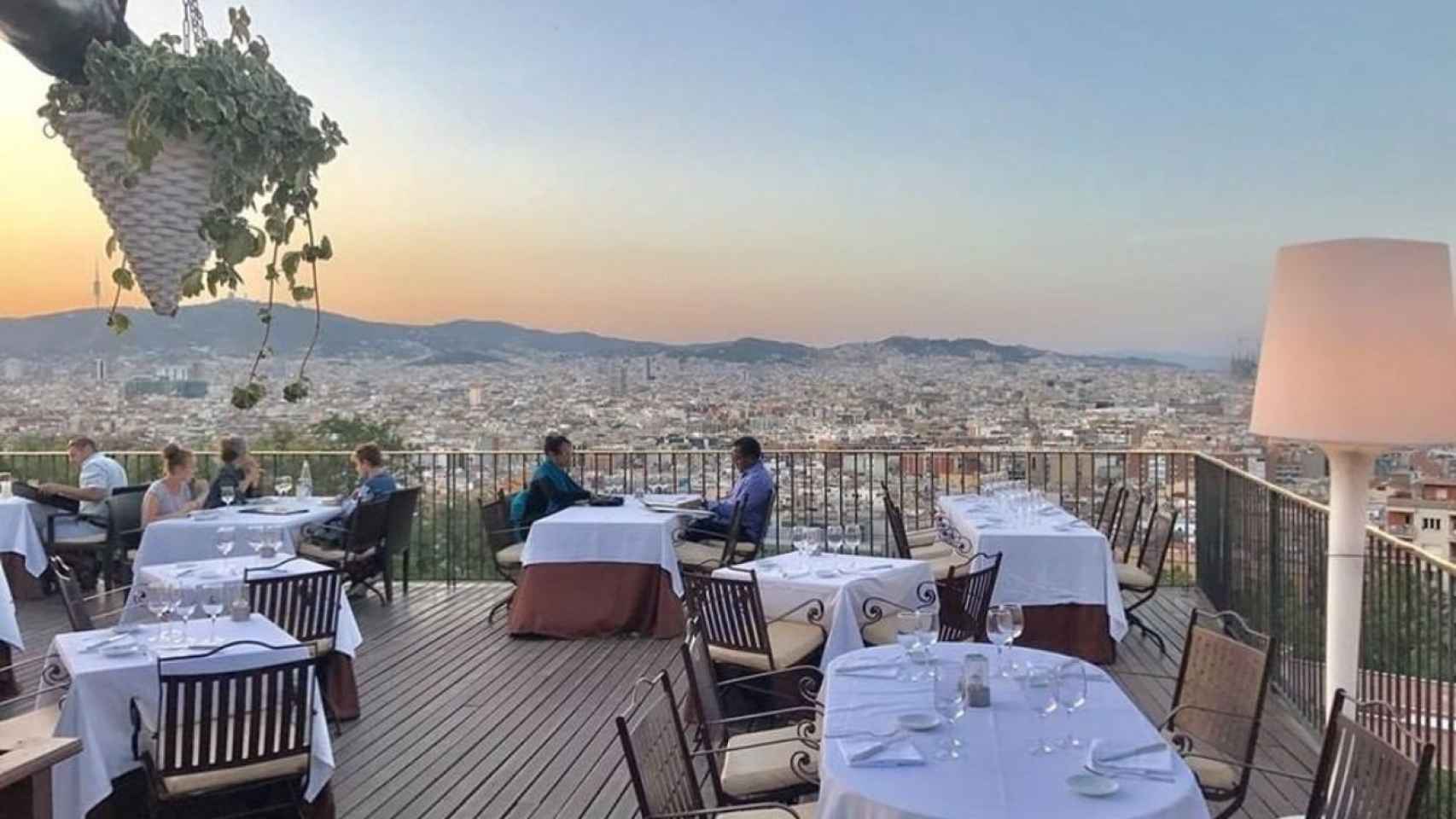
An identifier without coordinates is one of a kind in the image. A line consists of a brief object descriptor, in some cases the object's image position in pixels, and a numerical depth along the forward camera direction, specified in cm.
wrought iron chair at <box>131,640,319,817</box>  356
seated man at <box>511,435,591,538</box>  809
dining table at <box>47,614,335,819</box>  355
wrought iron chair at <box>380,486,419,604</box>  817
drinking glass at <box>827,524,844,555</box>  643
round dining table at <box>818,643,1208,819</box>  237
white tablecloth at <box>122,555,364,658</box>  542
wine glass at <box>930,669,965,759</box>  297
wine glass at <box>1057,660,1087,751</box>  306
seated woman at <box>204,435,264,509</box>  848
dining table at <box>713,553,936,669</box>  528
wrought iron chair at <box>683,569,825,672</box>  492
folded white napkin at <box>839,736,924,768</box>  262
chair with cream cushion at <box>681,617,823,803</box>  340
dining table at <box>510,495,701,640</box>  728
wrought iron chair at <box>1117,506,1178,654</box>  701
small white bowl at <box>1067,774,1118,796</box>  241
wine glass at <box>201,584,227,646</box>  423
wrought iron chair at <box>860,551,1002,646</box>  498
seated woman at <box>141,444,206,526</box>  795
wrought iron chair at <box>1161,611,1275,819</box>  331
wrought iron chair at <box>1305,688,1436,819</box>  226
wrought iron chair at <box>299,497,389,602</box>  778
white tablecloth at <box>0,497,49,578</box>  845
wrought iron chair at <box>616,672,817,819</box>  268
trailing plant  160
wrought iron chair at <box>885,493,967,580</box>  724
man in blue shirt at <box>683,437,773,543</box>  770
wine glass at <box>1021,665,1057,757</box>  303
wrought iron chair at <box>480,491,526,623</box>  782
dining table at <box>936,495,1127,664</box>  655
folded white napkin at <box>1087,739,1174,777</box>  254
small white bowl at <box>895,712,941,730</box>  290
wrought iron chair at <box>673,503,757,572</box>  734
